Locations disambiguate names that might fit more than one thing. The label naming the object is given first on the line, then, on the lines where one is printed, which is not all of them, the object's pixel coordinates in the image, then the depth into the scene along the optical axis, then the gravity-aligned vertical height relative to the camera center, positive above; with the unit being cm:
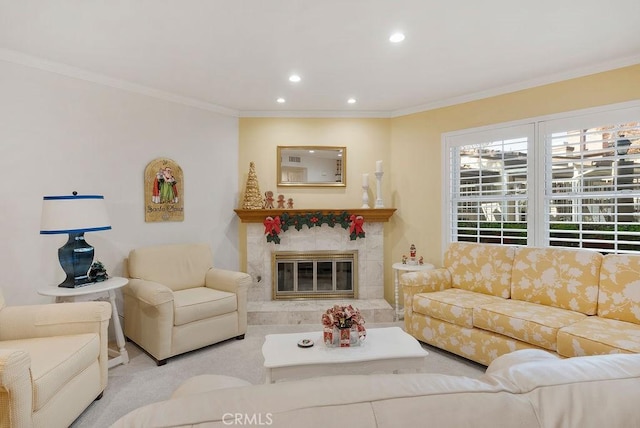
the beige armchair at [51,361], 172 -83
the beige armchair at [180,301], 304 -80
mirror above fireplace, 472 +67
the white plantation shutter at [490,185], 371 +34
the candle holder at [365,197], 457 +24
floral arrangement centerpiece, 234 -76
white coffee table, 213 -89
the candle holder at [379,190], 457 +34
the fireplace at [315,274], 460 -78
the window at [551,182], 309 +34
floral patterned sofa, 246 -76
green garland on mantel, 443 -8
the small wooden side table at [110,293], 270 -60
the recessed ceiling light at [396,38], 262 +135
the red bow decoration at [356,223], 448 -10
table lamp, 271 -7
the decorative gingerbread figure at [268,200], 457 +20
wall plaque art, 388 +28
